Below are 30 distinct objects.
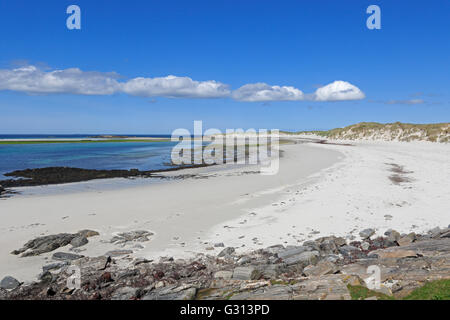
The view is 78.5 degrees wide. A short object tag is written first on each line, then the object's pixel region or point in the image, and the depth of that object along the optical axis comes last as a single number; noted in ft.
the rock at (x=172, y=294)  22.33
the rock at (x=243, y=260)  30.14
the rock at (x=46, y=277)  26.99
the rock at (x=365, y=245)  33.03
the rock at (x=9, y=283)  25.67
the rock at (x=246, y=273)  24.89
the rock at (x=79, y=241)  36.24
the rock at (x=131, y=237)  37.99
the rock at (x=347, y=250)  31.76
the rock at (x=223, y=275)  25.97
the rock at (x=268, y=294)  20.33
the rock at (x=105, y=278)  26.38
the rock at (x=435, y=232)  33.35
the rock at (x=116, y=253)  33.45
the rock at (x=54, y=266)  29.66
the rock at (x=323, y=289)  19.36
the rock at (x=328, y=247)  32.24
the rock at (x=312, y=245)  32.69
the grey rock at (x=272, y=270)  25.04
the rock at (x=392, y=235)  34.83
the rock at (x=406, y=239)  32.71
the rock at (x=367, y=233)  36.99
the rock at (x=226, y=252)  32.67
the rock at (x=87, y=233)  39.52
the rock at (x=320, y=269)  23.93
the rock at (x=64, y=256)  32.41
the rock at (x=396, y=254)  26.30
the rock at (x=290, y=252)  30.63
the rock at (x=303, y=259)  27.94
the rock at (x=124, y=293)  23.35
